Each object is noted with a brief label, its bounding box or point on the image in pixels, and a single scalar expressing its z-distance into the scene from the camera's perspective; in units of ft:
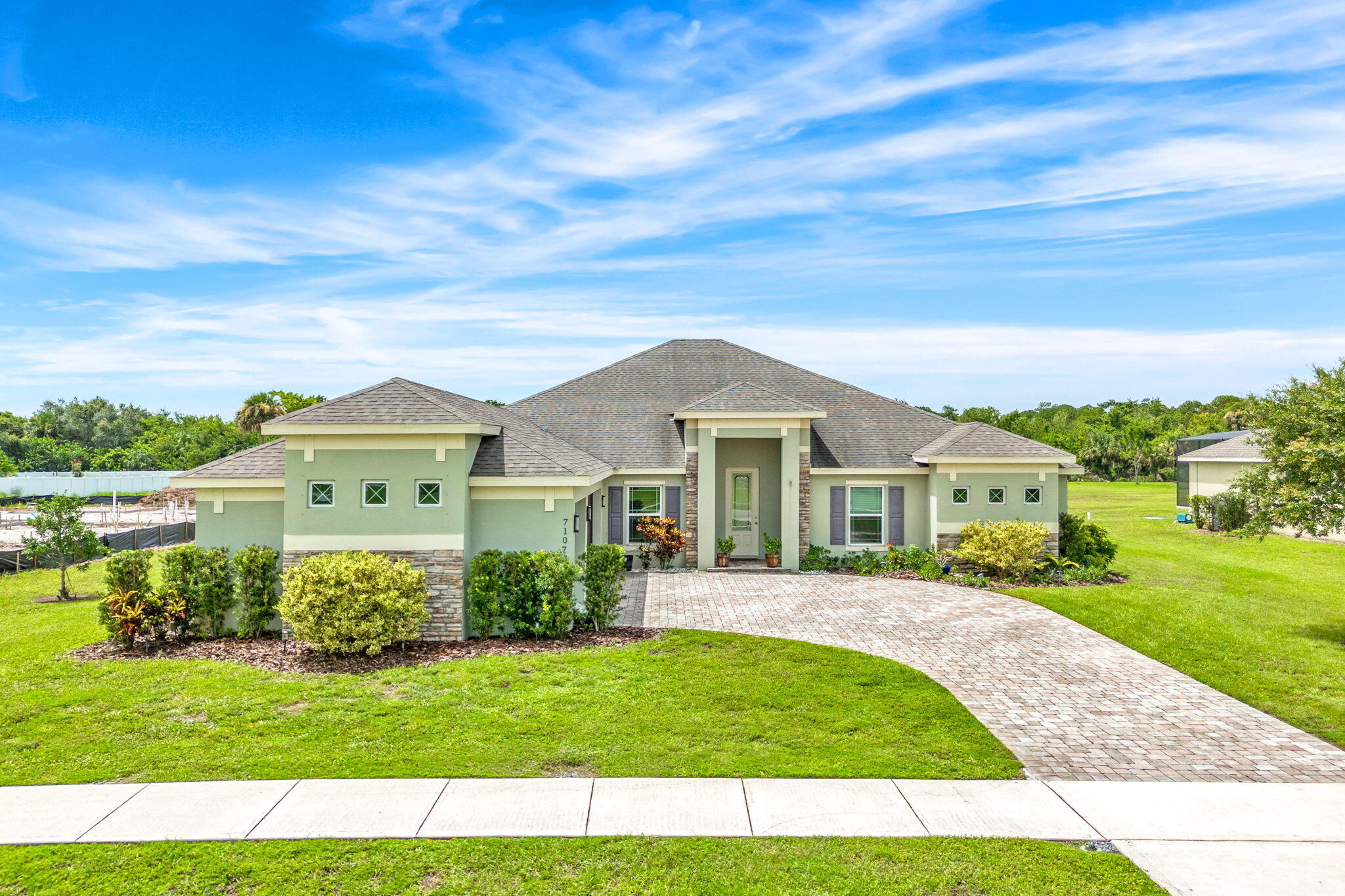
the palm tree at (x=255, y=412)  147.64
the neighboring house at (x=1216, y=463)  107.34
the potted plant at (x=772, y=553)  69.51
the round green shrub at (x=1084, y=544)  67.92
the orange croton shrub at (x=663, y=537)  68.69
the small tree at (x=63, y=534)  62.03
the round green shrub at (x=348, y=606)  38.06
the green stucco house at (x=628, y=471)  42.52
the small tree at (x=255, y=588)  43.29
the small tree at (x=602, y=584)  44.50
